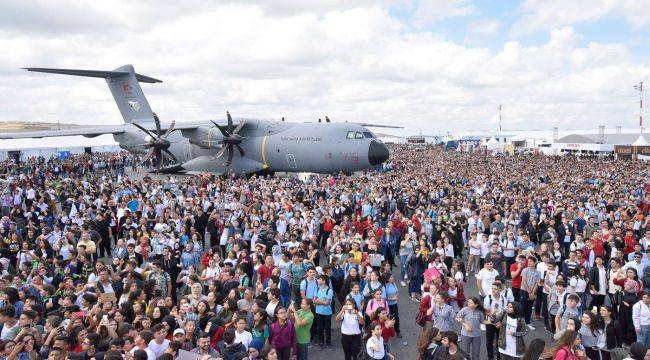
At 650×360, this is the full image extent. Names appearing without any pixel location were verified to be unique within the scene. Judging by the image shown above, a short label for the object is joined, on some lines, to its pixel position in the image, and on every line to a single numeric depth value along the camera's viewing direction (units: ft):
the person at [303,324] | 23.68
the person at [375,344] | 20.99
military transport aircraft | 80.89
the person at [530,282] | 28.91
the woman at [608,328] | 22.24
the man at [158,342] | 20.36
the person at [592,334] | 22.09
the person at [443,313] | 23.43
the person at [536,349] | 18.71
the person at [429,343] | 20.08
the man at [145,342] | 19.93
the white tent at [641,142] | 133.24
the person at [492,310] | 23.81
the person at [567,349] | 18.45
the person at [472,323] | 23.21
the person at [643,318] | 23.56
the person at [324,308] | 26.53
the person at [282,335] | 22.43
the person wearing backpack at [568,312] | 23.17
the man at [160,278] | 28.65
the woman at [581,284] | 27.84
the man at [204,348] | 19.51
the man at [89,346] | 19.98
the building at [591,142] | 153.17
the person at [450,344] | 19.35
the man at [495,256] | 32.42
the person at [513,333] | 22.33
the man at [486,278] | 27.69
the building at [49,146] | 136.73
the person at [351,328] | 23.71
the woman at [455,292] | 25.93
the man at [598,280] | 28.48
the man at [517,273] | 29.86
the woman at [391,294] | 27.04
